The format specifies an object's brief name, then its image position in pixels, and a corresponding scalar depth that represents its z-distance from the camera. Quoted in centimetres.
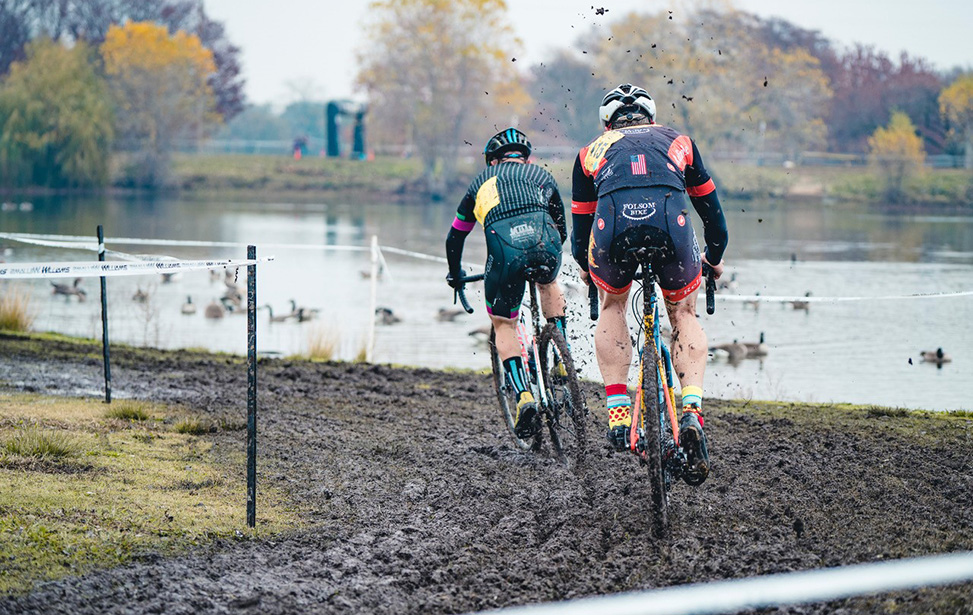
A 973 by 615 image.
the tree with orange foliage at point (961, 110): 7669
